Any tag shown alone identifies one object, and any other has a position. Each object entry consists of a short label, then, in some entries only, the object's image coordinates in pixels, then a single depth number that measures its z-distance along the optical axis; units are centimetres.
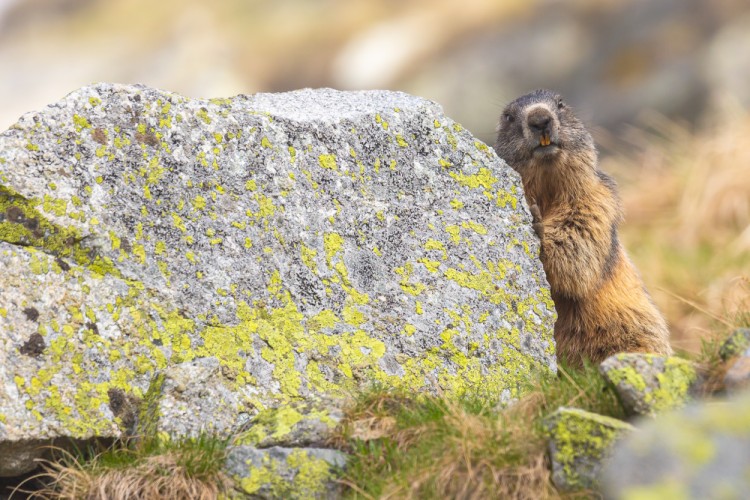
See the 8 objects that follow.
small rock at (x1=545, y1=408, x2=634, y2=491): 866
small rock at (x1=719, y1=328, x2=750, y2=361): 917
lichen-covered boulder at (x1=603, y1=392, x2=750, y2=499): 716
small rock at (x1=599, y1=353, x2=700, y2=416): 902
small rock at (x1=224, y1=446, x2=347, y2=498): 948
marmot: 1416
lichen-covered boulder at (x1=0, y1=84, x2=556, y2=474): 1008
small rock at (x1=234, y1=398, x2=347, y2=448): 998
